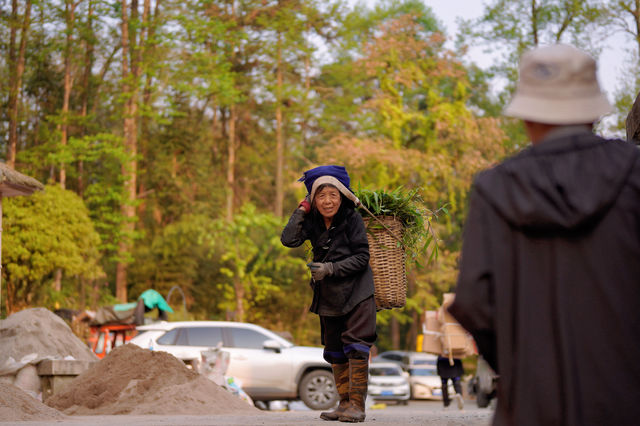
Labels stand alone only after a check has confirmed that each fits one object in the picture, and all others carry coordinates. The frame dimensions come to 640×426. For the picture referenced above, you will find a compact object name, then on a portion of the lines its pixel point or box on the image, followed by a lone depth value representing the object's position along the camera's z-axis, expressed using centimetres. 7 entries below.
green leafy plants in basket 681
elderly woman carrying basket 615
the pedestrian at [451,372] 1391
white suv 1770
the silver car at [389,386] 3077
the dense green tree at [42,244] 2567
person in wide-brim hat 243
